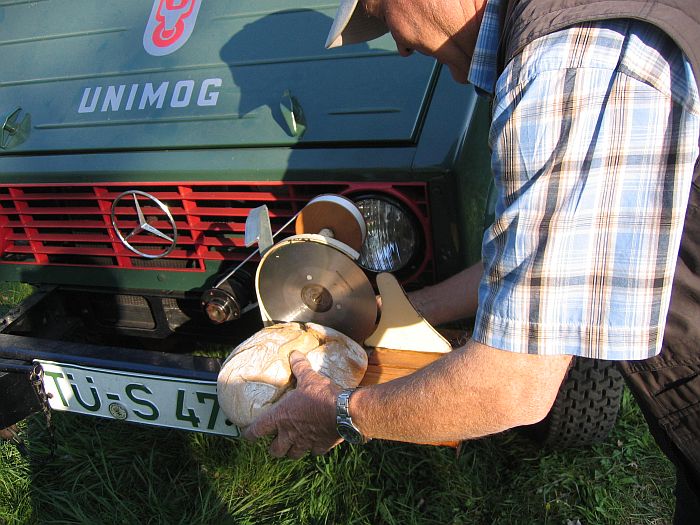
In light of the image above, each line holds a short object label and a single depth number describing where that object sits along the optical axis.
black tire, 2.35
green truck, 2.10
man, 1.09
